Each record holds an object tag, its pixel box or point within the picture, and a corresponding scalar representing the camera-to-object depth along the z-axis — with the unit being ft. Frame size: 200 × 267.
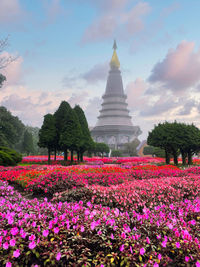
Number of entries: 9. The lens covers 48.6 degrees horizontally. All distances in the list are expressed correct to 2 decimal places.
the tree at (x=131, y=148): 197.73
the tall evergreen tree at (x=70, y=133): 85.35
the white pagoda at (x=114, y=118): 272.51
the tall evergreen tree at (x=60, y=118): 93.36
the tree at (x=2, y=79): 122.56
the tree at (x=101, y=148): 167.53
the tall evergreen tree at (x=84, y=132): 98.03
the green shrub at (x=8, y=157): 66.39
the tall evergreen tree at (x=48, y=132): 89.30
